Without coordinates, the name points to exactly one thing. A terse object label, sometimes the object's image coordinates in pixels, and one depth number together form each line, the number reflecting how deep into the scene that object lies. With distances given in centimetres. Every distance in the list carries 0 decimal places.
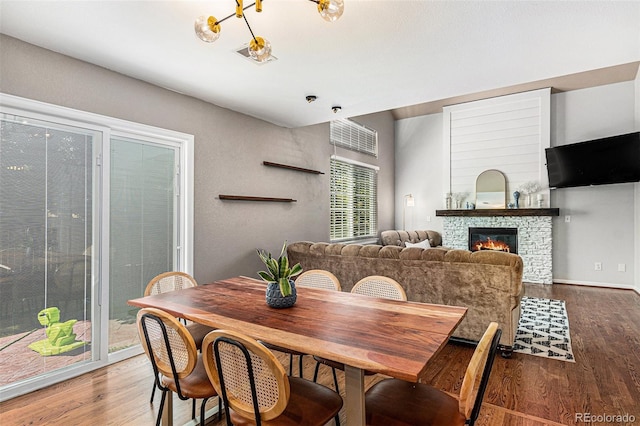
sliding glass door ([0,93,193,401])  241
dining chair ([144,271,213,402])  237
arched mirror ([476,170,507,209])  663
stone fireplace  611
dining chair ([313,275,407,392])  216
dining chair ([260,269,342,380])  252
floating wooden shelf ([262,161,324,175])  448
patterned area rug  310
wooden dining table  125
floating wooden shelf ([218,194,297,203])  388
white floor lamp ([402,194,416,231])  770
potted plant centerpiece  186
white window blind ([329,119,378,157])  610
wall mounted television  496
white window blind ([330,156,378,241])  608
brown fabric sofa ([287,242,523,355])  290
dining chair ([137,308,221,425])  152
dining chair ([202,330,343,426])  121
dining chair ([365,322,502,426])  121
